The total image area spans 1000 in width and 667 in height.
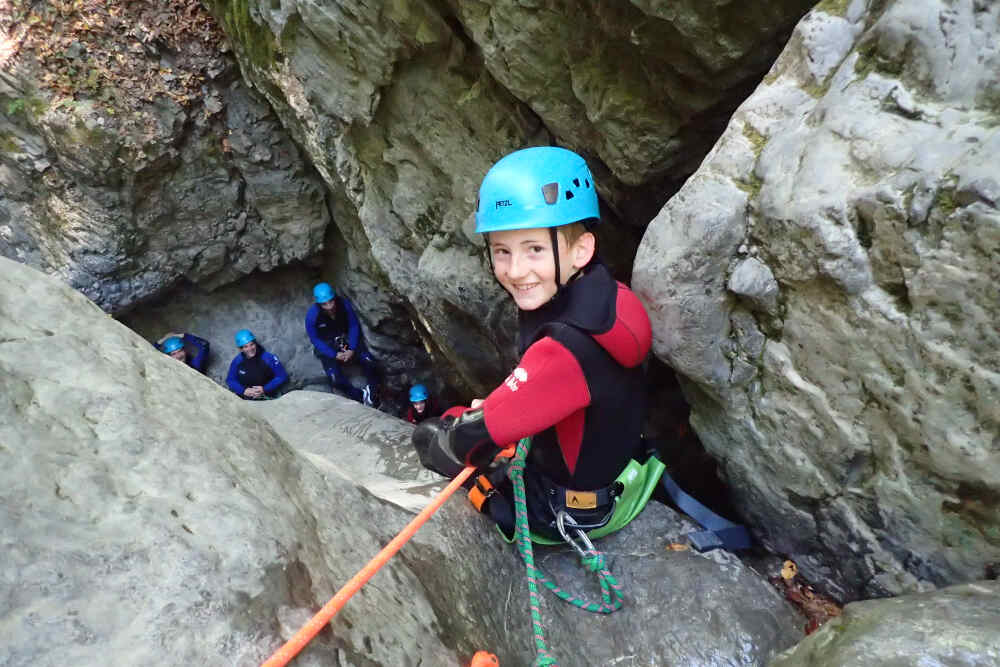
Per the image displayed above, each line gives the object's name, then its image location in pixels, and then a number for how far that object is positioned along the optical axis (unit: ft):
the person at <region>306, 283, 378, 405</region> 26.07
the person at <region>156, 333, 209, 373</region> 26.75
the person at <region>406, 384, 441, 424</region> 23.40
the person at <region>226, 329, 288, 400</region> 25.68
